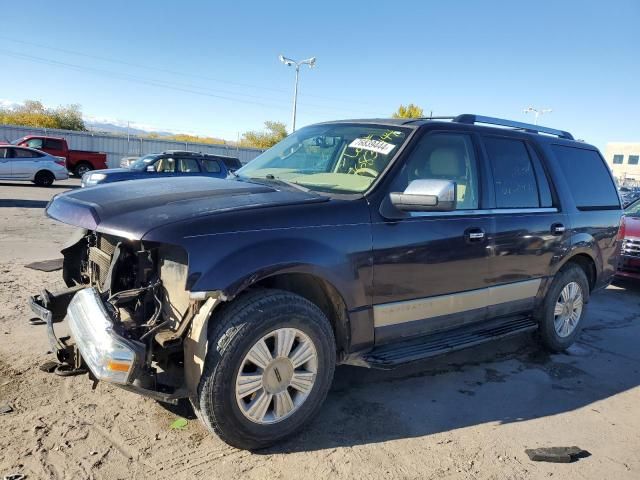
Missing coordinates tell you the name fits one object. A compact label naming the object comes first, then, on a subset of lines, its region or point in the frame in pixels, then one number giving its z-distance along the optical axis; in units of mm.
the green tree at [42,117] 47219
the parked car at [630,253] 7750
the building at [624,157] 73875
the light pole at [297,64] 36344
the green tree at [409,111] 52969
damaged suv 2666
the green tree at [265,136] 61656
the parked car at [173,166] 14195
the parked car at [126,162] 20797
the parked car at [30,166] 18016
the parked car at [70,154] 23156
